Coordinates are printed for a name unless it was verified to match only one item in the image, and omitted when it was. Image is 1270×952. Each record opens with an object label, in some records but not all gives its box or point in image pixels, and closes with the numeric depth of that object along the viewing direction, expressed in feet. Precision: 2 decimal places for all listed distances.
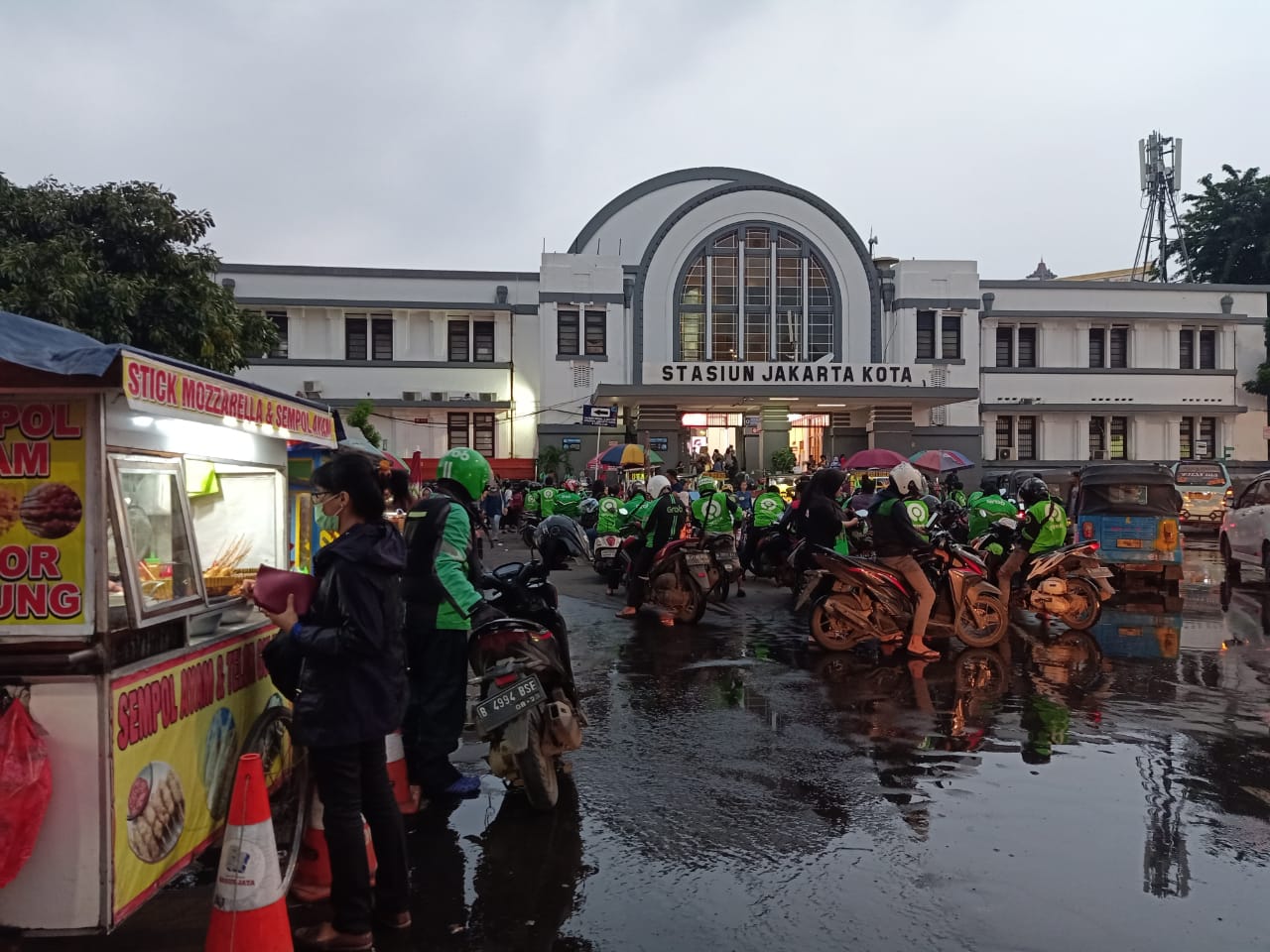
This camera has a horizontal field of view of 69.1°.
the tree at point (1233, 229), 147.13
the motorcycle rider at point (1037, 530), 32.40
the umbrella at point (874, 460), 69.05
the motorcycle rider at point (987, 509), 39.60
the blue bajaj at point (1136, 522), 39.83
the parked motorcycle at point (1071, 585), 31.60
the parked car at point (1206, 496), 72.33
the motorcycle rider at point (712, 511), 39.34
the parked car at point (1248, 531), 40.65
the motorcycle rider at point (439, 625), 15.31
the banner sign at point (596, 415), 78.54
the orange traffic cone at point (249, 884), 10.08
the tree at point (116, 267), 40.98
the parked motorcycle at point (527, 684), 14.98
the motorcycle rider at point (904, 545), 27.37
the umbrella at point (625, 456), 72.95
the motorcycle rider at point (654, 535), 34.96
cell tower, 147.84
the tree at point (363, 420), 79.14
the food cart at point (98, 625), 10.09
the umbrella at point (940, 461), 71.11
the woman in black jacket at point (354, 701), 10.91
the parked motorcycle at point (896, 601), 28.19
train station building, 102.01
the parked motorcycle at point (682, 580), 33.73
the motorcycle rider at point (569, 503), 55.98
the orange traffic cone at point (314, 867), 12.42
